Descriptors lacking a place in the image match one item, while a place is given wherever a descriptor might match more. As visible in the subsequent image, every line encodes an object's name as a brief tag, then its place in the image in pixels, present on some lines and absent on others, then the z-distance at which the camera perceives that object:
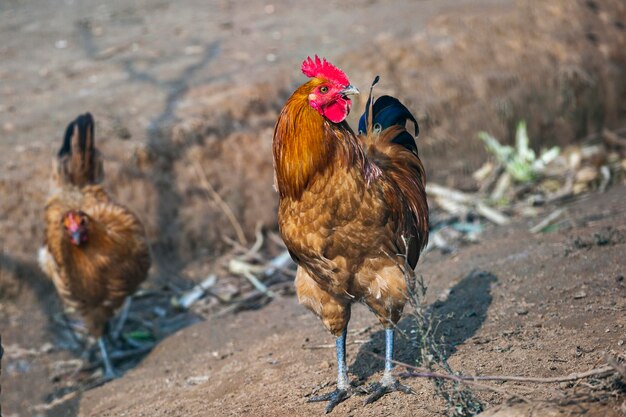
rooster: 8.45
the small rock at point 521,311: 10.35
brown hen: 13.53
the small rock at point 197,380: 11.20
